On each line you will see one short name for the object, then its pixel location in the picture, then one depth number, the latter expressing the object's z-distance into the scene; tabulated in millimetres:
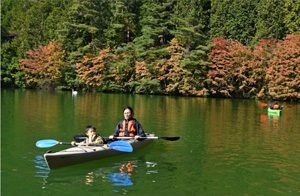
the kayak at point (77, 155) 10422
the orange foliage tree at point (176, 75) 42625
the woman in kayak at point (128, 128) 13250
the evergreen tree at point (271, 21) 45125
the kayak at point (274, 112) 25103
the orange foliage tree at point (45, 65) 49375
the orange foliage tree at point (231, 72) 41750
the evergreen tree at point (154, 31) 45250
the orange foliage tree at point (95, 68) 47031
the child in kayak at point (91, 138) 11613
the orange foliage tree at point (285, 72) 39031
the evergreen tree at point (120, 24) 48844
